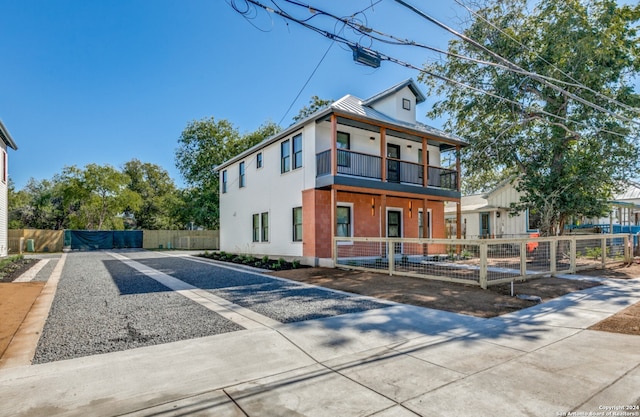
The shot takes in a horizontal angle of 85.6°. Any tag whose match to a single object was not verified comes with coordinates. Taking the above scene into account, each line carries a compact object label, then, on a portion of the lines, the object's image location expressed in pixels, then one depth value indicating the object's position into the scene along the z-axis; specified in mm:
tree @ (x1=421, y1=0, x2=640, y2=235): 12594
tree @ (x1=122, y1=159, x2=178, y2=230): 40000
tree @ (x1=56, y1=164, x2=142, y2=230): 30344
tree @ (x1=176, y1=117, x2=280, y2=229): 30797
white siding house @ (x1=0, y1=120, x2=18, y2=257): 16062
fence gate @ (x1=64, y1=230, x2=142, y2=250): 27134
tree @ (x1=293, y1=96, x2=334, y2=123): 27641
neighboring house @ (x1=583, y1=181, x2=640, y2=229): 22942
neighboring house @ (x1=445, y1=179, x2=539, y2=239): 20578
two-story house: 12680
